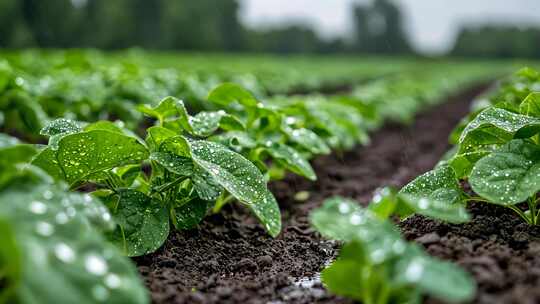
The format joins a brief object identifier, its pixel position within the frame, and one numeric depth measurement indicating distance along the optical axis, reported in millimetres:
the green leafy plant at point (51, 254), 711
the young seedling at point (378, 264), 738
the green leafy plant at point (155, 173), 897
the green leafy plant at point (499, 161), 880
